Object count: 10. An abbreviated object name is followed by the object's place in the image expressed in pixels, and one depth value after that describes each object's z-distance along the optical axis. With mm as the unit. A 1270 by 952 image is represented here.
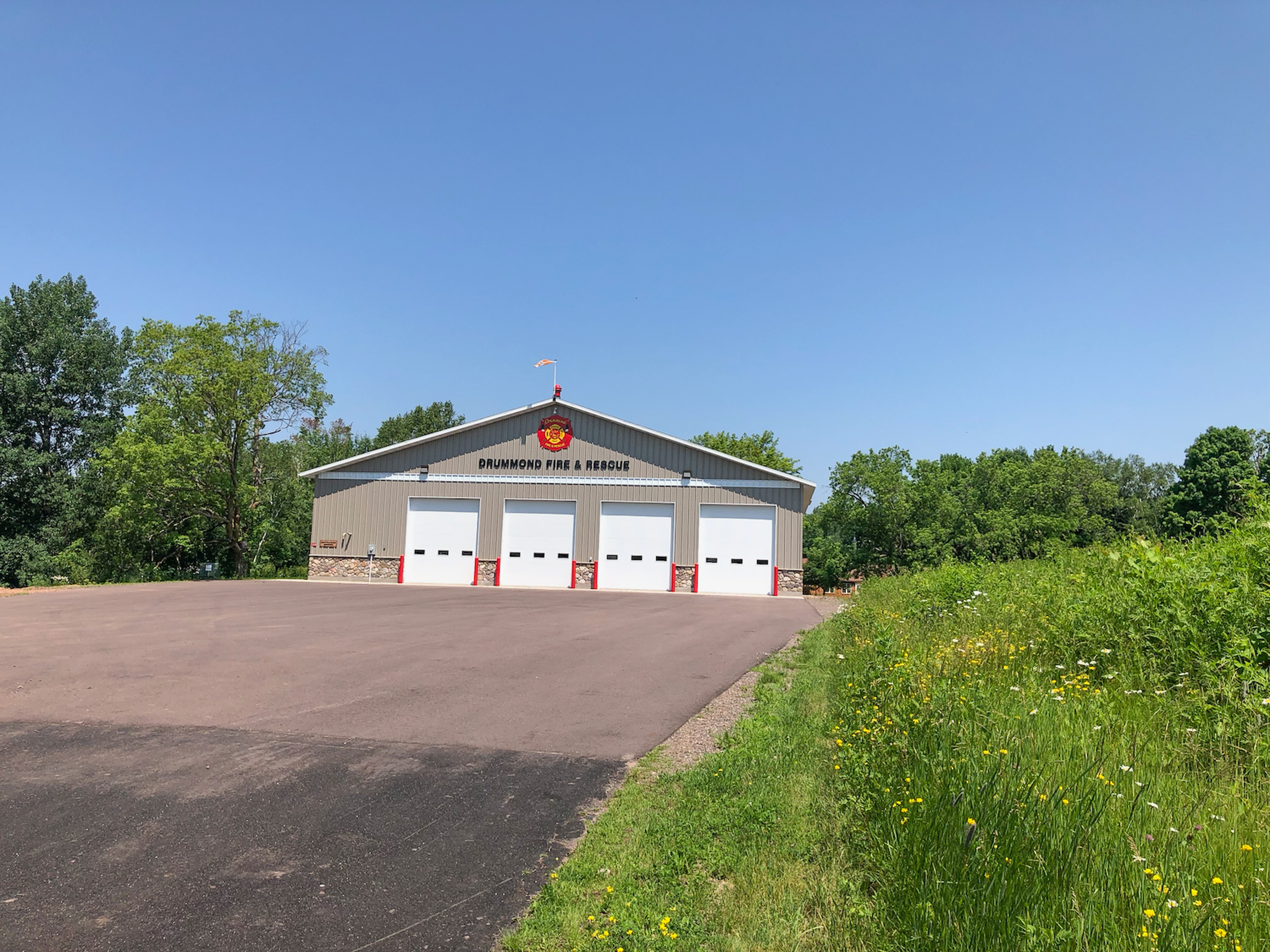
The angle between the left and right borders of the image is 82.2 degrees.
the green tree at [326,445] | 50406
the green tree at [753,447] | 66000
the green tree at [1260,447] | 51281
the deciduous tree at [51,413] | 36156
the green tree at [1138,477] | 77750
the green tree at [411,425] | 65500
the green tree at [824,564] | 54000
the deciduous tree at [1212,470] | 48500
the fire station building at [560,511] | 29000
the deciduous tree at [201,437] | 32844
